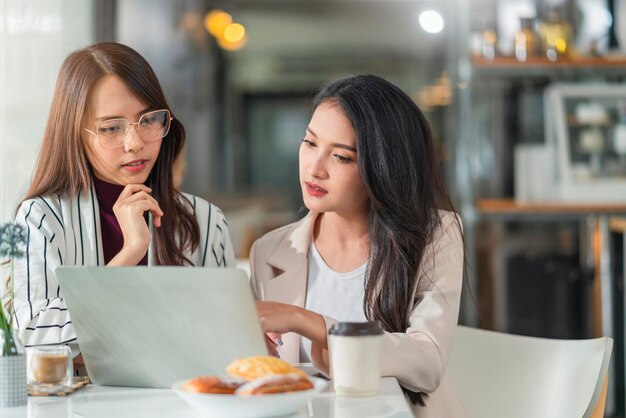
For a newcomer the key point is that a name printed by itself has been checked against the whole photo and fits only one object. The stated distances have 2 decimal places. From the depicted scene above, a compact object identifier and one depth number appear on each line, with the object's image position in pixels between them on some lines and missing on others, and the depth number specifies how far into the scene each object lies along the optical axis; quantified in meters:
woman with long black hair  3.29
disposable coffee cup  2.88
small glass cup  2.95
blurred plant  2.88
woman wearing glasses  3.24
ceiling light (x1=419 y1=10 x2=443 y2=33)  12.15
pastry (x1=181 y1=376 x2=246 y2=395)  2.75
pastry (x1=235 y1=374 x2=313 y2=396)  2.75
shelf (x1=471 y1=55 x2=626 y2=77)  7.20
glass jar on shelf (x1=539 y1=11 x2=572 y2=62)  7.32
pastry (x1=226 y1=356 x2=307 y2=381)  2.79
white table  2.80
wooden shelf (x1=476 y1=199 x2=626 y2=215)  7.00
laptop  2.83
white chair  3.40
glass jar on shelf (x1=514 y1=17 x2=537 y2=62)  7.32
